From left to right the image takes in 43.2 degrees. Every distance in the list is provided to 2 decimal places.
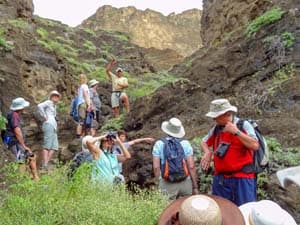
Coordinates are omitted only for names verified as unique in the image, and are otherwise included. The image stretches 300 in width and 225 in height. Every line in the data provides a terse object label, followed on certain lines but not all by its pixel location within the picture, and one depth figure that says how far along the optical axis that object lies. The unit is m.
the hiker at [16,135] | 6.15
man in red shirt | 4.19
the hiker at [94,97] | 8.69
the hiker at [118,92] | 9.61
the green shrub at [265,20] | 8.85
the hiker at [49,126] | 7.32
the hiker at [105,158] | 4.79
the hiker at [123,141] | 5.43
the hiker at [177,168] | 4.80
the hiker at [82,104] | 8.25
